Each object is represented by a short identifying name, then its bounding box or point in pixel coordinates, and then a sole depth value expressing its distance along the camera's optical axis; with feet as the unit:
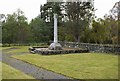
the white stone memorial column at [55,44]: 34.47
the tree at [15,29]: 54.42
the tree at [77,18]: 44.72
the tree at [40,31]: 56.48
